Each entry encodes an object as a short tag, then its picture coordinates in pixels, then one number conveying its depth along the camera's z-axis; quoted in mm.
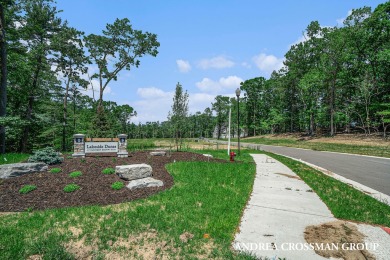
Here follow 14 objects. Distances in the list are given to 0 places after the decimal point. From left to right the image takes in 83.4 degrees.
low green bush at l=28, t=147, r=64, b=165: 10414
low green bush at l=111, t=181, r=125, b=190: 7324
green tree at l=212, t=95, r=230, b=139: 75762
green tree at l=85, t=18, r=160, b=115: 26203
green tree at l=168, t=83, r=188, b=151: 18042
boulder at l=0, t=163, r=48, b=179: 8250
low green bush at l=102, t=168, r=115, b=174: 9043
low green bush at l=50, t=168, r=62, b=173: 9026
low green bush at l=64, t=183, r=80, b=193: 6934
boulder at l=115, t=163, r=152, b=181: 8227
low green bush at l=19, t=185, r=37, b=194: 6767
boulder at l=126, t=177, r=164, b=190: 7352
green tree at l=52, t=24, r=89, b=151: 22472
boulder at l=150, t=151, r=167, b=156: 14498
